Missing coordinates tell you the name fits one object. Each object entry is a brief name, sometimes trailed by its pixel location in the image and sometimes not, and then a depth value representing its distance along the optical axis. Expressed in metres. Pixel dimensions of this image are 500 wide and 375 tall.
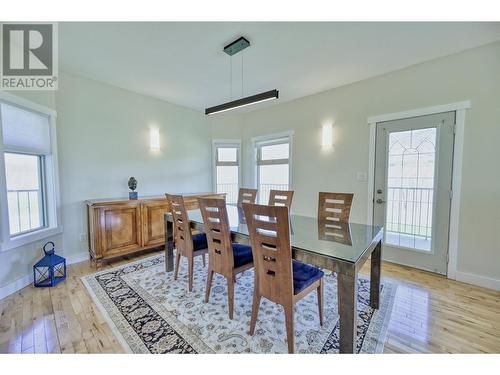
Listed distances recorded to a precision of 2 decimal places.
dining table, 1.31
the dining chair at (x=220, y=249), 1.86
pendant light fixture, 2.24
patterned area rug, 1.56
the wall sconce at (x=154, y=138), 3.84
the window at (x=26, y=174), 2.21
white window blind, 2.22
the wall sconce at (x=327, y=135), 3.58
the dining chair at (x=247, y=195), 3.23
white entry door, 2.63
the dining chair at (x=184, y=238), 2.30
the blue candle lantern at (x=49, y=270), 2.40
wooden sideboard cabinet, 2.84
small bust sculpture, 3.33
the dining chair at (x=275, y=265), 1.41
